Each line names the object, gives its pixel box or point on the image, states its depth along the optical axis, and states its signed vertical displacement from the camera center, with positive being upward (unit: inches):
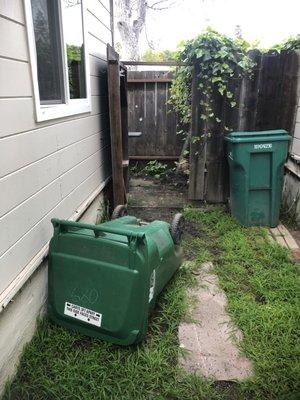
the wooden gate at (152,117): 235.5 -11.7
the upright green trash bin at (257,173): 142.0 -31.4
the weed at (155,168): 244.7 -49.2
